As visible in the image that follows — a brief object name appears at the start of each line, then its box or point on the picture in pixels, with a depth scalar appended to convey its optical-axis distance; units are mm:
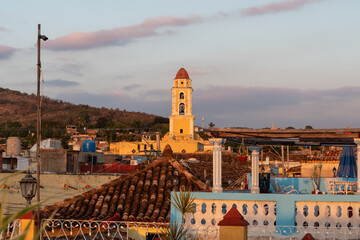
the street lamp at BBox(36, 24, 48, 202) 16408
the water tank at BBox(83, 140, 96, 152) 46456
